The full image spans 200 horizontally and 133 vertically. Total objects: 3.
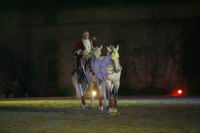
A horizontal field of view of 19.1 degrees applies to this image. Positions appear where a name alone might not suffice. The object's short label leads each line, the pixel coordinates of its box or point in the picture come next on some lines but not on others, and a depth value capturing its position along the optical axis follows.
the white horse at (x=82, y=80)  22.94
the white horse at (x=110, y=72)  20.19
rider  22.59
